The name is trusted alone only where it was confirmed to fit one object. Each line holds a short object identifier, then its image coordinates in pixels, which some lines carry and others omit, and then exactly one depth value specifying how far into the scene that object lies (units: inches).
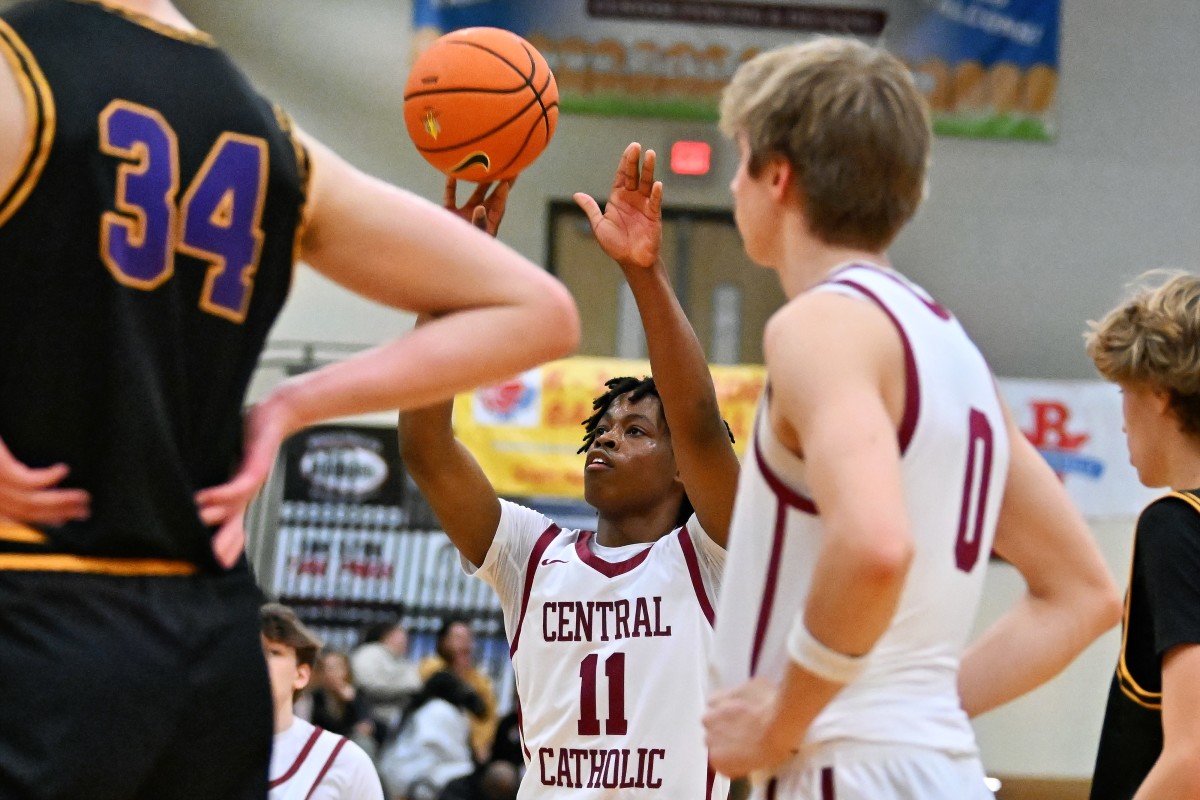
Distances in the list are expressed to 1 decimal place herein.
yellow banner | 877.1
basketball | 299.2
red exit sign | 1035.7
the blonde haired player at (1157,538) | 225.6
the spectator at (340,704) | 744.9
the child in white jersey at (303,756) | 349.8
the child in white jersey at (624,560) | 278.0
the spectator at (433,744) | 730.2
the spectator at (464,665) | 802.5
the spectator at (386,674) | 807.2
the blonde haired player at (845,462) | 150.1
